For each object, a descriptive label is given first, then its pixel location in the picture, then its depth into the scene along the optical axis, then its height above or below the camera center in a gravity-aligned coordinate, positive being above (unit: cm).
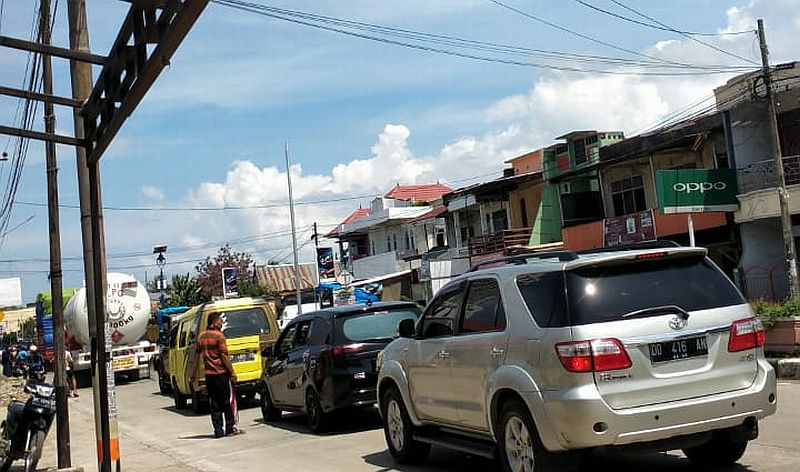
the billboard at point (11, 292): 6662 +506
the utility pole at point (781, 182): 2723 +309
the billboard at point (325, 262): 3991 +294
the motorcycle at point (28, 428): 1188 -85
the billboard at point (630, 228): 3412 +273
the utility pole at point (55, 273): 1271 +131
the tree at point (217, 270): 8550 +666
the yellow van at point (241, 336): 1878 +6
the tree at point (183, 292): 7450 +437
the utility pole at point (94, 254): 1062 +118
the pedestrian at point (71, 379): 2853 -69
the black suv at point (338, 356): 1319 -37
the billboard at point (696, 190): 2975 +334
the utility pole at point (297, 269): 4173 +320
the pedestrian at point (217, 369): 1435 -42
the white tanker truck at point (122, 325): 3180 +94
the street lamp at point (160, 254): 5816 +580
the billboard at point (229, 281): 4625 +296
